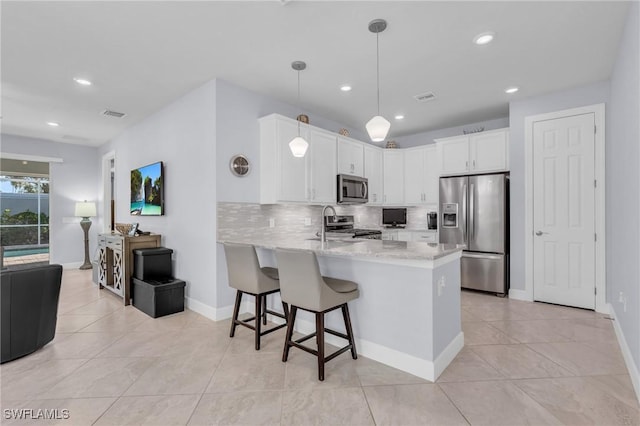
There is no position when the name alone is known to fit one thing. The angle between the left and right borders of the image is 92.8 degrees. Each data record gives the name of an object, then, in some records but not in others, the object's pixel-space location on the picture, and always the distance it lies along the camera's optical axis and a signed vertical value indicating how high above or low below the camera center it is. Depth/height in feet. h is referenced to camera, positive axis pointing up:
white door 11.96 +0.08
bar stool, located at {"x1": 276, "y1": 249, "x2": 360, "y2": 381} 6.99 -1.94
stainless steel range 15.94 -0.94
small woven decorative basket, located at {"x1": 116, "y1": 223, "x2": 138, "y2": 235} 14.48 -0.73
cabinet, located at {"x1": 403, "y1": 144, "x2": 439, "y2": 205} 17.39 +2.22
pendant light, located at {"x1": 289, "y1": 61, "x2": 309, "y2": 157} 10.23 +2.33
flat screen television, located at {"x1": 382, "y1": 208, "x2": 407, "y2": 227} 19.56 -0.27
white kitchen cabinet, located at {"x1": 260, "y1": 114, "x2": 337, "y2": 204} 12.26 +2.06
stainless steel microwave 15.14 +1.23
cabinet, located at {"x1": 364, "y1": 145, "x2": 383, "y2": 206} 17.40 +2.42
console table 12.85 -2.11
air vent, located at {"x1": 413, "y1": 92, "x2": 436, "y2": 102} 12.86 +5.00
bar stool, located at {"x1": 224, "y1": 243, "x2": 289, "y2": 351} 8.63 -1.91
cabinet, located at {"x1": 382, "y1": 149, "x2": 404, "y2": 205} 18.58 +2.25
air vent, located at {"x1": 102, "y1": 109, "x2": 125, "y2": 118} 14.64 +4.88
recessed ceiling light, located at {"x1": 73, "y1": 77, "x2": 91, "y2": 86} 11.21 +4.92
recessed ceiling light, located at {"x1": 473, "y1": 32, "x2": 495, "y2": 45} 8.50 +4.98
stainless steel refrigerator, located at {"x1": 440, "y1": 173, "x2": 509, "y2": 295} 13.83 -0.62
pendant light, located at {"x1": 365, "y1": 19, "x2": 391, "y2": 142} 7.93 +2.45
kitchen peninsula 7.01 -2.20
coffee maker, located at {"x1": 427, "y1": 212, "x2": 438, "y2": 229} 17.47 -0.41
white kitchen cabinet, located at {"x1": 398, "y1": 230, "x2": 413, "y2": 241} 18.23 -1.34
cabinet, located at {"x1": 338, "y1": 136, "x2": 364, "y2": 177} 15.52 +2.99
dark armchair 7.72 -2.52
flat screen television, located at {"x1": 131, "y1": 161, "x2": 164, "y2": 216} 13.83 +1.09
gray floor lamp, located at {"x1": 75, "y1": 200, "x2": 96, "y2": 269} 20.80 -0.22
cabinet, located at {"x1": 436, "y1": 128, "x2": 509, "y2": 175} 14.20 +2.96
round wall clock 11.68 +1.85
